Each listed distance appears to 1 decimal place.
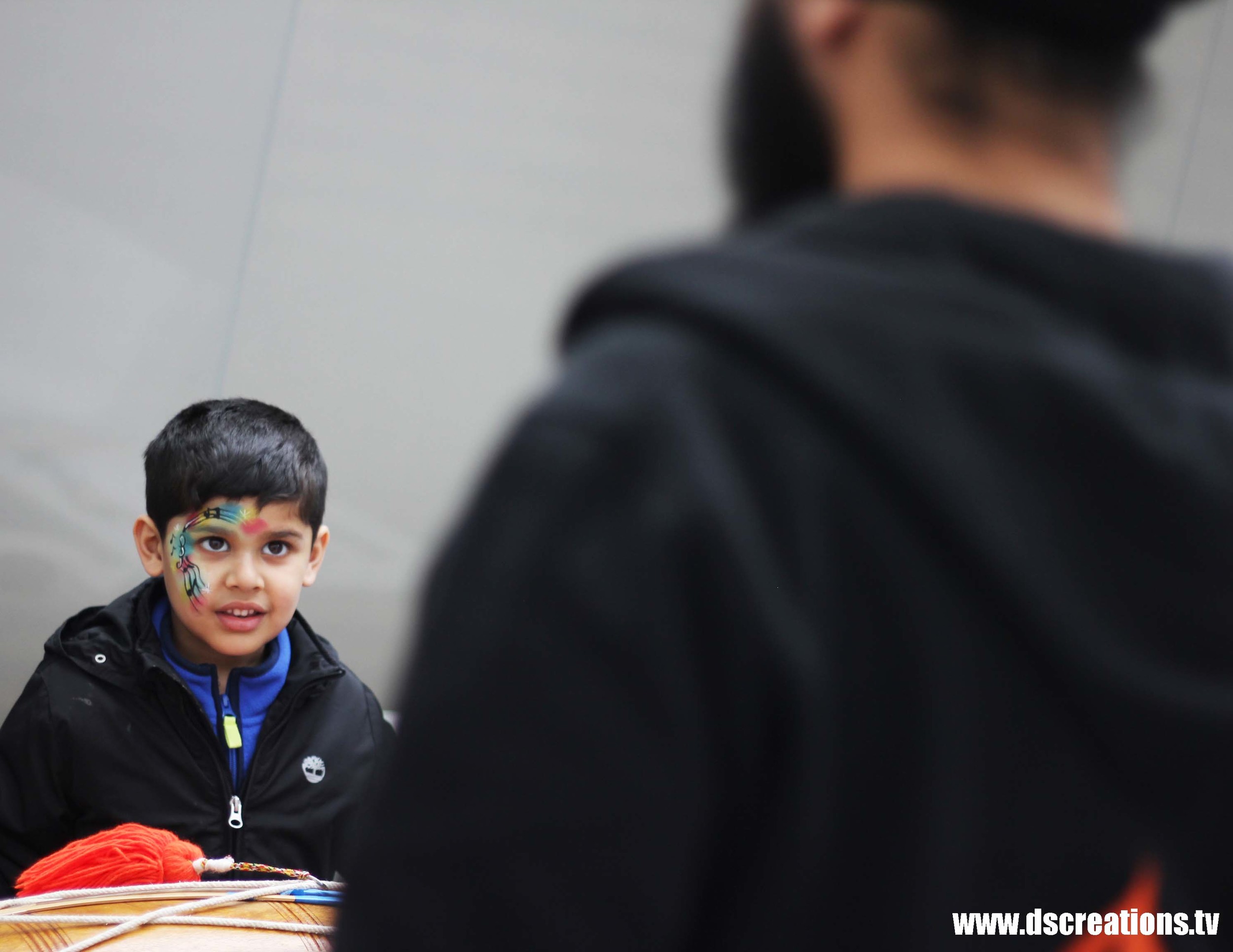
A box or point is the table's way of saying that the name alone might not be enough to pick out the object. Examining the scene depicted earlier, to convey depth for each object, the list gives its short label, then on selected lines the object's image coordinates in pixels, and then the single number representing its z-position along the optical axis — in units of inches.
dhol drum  144.4
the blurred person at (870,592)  59.8
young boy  157.2
